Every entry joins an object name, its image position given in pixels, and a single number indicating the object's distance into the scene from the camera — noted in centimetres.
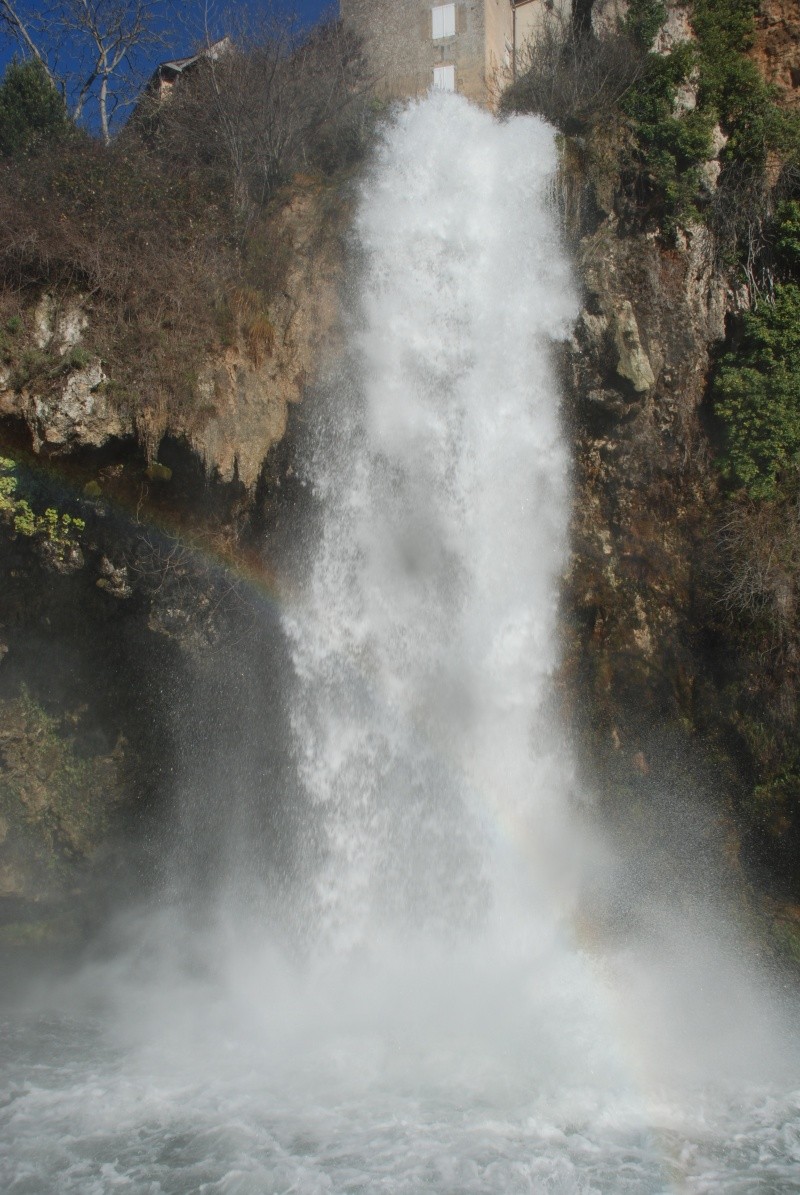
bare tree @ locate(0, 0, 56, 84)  2348
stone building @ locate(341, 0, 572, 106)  2042
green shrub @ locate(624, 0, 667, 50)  1472
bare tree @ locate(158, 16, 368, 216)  1536
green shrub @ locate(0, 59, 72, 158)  1865
